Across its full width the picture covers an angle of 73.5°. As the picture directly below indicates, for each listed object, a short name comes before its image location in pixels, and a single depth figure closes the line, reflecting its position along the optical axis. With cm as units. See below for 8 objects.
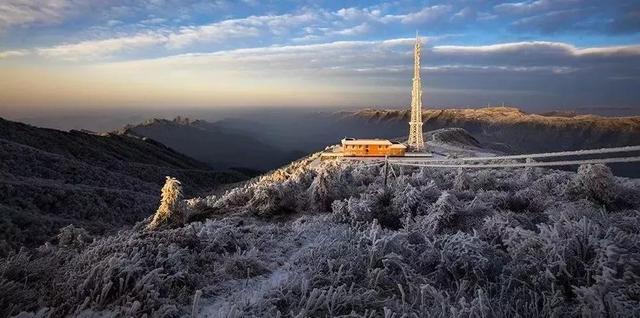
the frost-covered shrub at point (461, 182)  1487
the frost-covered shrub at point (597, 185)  1234
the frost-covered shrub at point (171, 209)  1203
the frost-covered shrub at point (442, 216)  967
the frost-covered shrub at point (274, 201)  1327
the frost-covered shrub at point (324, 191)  1340
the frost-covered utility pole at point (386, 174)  1695
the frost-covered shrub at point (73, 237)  862
